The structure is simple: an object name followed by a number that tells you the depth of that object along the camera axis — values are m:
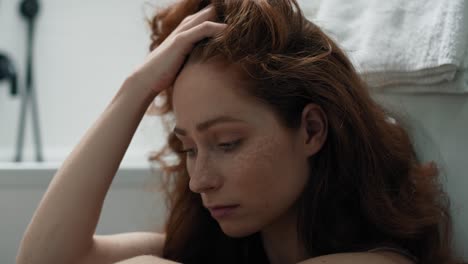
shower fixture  1.87
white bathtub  1.43
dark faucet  1.86
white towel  1.07
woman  0.85
